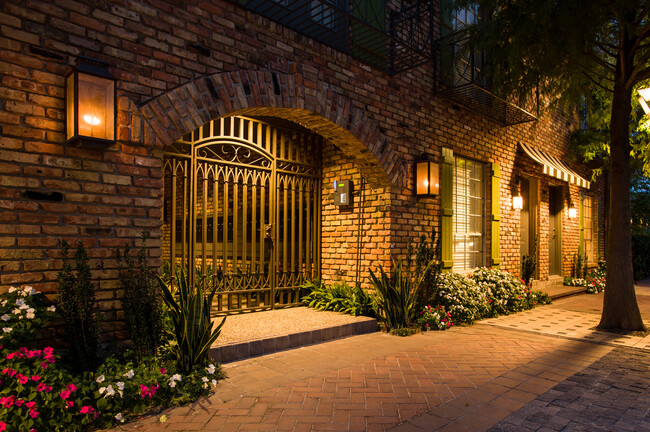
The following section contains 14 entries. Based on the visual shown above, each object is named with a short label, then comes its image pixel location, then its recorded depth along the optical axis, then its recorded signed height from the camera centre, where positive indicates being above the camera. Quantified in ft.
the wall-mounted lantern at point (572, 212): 34.99 +0.92
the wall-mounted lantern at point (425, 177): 19.61 +2.20
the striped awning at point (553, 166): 27.53 +4.04
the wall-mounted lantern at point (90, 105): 9.95 +2.90
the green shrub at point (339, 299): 18.21 -3.46
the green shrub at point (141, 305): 10.50 -2.13
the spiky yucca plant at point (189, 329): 10.91 -2.83
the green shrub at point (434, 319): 18.12 -4.26
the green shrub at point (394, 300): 17.33 -3.27
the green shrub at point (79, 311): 9.58 -2.04
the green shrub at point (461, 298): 19.38 -3.65
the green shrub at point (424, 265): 18.44 -1.94
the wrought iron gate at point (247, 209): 16.02 +0.60
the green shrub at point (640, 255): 46.62 -3.73
